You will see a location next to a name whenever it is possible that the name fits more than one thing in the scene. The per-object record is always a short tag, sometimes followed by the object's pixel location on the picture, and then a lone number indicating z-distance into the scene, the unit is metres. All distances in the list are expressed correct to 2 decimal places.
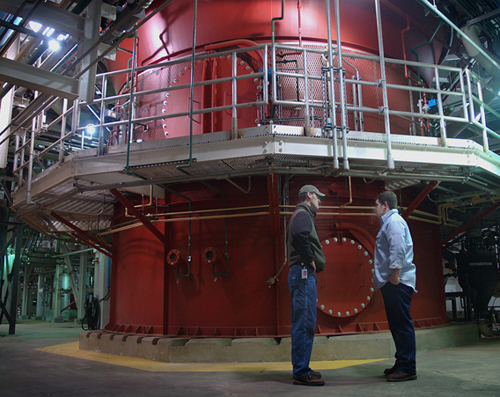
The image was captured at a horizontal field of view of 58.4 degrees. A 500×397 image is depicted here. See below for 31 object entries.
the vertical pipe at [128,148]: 6.32
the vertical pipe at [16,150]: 10.05
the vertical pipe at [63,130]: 7.84
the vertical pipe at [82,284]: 21.77
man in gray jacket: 4.66
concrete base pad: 6.58
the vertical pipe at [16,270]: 13.73
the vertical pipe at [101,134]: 7.10
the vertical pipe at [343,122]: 5.80
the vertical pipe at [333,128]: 5.82
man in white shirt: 4.63
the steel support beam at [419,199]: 7.02
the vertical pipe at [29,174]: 8.54
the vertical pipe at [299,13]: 8.12
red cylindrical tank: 7.22
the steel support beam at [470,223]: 8.61
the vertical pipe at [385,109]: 5.99
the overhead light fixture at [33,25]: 8.32
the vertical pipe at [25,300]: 31.69
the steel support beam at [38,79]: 4.72
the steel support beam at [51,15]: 4.62
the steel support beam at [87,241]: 9.61
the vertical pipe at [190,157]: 5.89
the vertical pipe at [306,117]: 6.01
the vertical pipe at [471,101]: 6.78
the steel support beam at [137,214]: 7.30
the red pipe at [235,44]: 7.88
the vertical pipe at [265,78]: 5.85
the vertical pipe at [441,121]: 6.52
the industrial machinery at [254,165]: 6.20
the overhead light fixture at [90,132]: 15.64
